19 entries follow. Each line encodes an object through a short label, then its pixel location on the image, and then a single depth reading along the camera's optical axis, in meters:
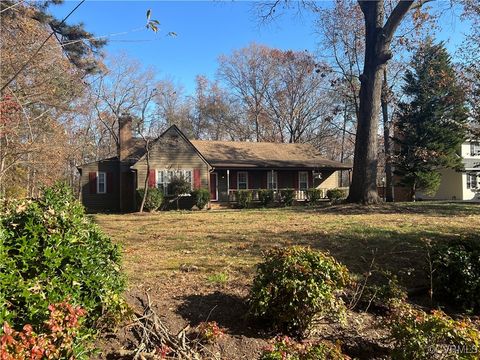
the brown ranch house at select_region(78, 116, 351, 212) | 24.22
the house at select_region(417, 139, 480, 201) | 32.53
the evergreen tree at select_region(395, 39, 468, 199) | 27.30
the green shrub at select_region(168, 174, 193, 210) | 23.55
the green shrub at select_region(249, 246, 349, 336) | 3.80
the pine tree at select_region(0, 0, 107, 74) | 10.04
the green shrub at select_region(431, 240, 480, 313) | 5.09
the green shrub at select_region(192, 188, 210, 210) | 23.28
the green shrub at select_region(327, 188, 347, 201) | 27.00
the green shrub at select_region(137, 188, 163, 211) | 21.97
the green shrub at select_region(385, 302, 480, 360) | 3.21
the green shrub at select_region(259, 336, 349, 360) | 3.05
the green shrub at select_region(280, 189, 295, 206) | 24.91
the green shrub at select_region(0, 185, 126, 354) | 2.77
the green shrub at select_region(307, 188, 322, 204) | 26.50
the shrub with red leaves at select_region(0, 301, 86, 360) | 2.44
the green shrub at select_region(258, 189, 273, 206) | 24.33
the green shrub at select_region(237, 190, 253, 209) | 23.64
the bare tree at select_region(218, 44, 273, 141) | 43.88
